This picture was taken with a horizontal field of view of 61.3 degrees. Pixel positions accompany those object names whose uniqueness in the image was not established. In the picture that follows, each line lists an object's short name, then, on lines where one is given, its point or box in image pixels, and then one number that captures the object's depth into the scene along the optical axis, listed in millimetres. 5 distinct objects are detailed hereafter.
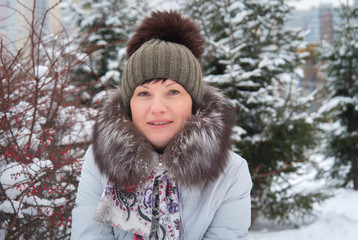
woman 1513
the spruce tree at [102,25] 5691
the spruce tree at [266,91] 3893
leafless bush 1881
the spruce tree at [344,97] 5504
